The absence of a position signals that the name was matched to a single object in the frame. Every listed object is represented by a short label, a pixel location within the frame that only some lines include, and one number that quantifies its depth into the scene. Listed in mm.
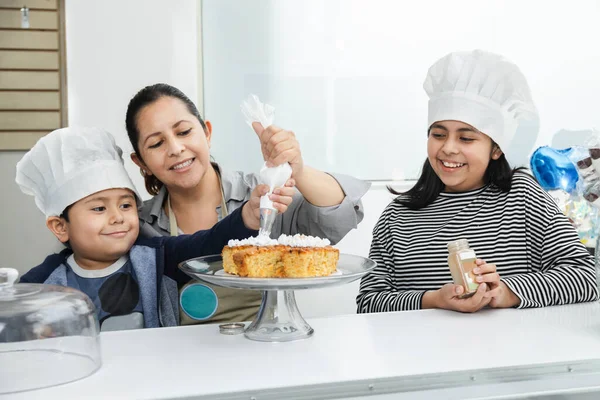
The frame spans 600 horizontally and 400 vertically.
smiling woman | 1399
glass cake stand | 842
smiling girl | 1370
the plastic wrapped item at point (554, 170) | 1818
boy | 1266
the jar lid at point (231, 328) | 962
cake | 949
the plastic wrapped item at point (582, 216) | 1832
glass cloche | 737
